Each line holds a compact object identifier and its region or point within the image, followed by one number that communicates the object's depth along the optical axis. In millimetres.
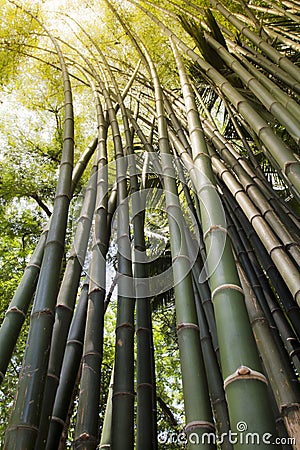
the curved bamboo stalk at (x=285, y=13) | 2441
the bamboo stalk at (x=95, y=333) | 1078
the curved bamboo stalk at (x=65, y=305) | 1104
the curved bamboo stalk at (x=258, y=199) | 1574
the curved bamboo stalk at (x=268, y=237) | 1257
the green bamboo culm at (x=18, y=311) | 1195
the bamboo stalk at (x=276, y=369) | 1086
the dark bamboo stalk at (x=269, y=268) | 1665
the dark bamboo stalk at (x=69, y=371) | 1228
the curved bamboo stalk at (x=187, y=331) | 946
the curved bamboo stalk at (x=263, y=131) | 1357
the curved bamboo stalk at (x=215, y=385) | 1272
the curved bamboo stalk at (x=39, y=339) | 943
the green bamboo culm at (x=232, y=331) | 763
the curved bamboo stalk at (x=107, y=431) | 1390
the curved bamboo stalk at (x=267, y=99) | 1569
